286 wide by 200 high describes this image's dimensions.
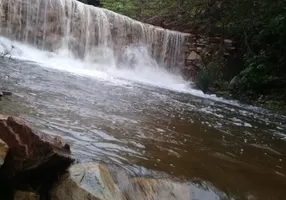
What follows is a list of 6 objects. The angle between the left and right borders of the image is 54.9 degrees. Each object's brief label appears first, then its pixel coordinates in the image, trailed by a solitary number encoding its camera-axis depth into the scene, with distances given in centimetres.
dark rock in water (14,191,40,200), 175
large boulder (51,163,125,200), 186
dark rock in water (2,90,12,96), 375
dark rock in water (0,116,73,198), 185
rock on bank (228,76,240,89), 1007
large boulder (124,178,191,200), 212
